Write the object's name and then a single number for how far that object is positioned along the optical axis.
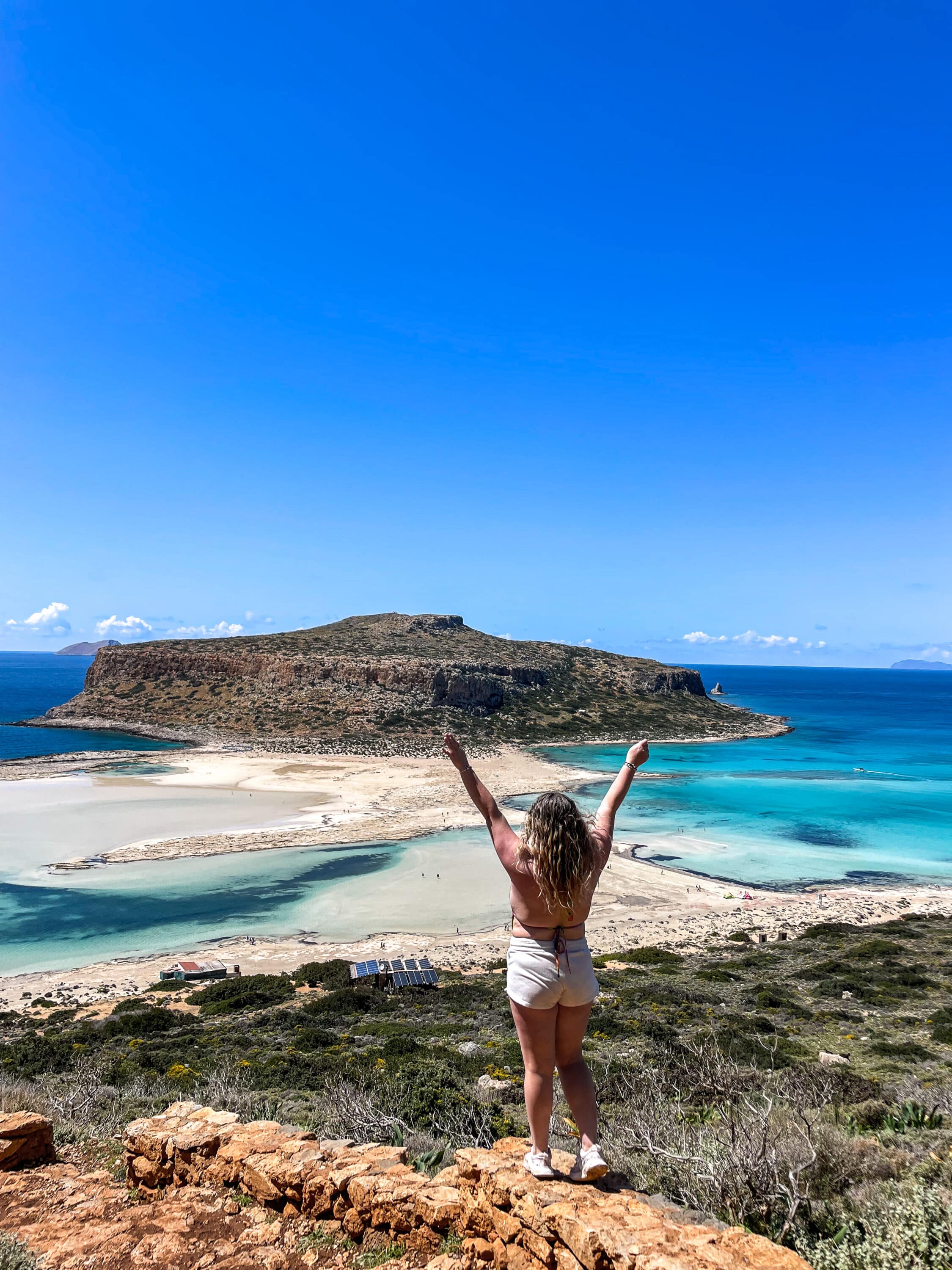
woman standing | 2.81
